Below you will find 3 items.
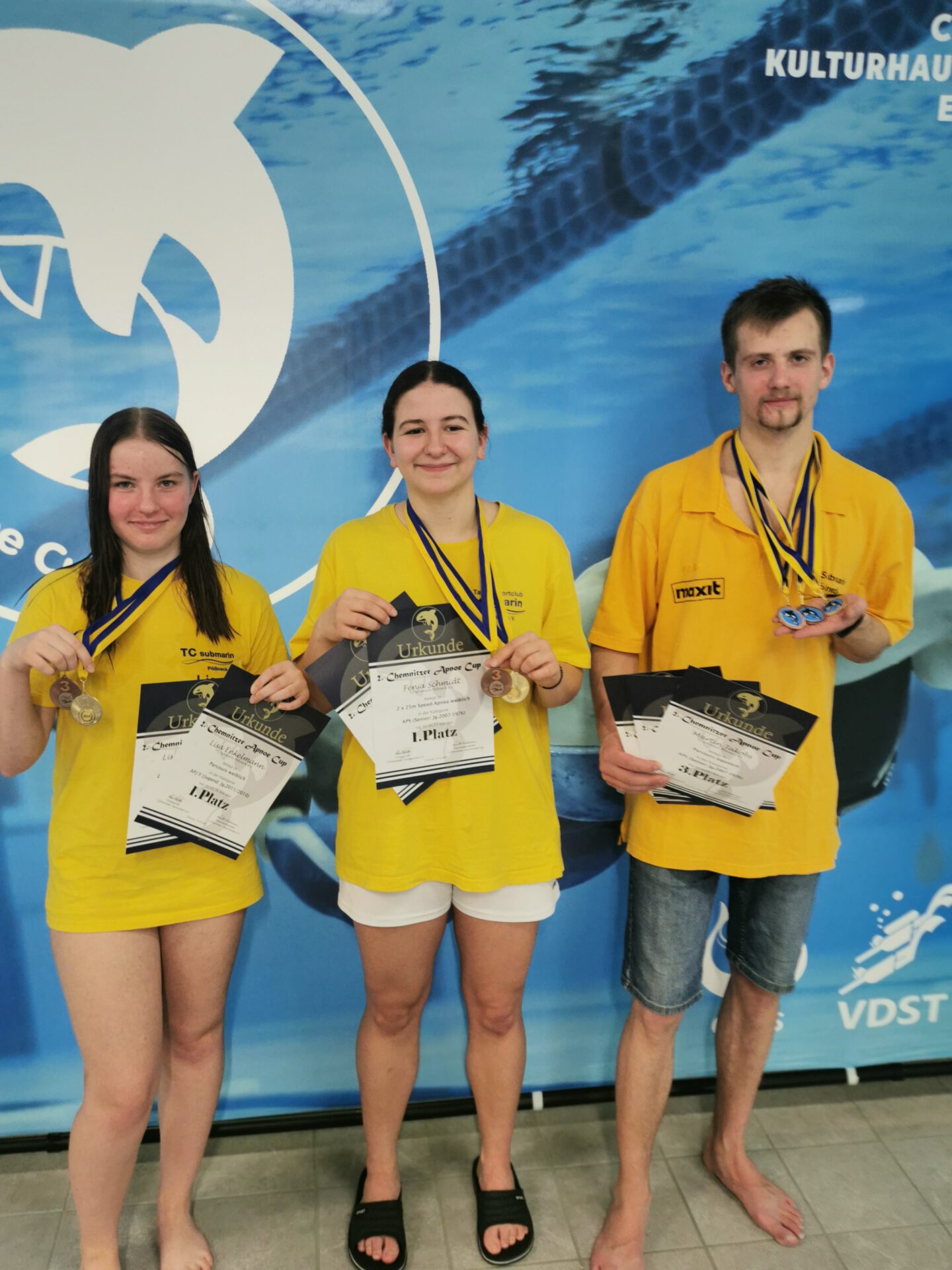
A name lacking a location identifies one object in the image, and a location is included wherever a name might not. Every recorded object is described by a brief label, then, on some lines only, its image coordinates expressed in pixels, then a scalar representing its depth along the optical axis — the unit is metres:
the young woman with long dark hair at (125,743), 1.80
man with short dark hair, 2.01
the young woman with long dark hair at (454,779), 1.89
